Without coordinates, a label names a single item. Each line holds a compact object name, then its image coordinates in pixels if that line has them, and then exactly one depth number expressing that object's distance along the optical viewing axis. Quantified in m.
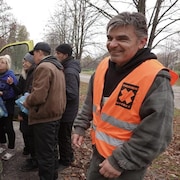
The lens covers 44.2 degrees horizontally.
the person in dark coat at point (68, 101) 3.57
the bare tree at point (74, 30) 11.93
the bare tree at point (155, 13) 5.36
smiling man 1.51
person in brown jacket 2.78
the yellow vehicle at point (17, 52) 4.83
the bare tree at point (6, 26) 21.33
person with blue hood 3.76
